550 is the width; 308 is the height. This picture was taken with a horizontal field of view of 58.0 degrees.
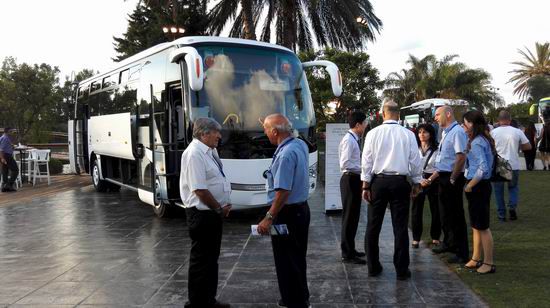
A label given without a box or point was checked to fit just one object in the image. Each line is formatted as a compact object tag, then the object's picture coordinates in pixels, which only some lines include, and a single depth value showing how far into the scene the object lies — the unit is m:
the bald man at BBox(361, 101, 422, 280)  5.32
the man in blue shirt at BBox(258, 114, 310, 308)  4.15
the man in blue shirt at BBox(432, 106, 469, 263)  6.06
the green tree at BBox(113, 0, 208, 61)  30.33
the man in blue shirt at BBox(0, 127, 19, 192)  14.51
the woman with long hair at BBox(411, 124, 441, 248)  6.80
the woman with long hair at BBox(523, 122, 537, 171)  17.09
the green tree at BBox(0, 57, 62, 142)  37.44
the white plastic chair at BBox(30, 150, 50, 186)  16.15
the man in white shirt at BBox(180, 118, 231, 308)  4.45
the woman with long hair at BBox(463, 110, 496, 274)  5.51
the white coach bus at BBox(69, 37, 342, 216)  8.41
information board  9.98
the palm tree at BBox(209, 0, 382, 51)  20.67
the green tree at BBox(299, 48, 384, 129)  28.73
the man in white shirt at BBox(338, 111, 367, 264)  6.32
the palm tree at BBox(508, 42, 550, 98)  57.44
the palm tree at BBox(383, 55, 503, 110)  40.06
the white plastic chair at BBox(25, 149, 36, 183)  16.17
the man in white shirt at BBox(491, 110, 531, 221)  8.73
